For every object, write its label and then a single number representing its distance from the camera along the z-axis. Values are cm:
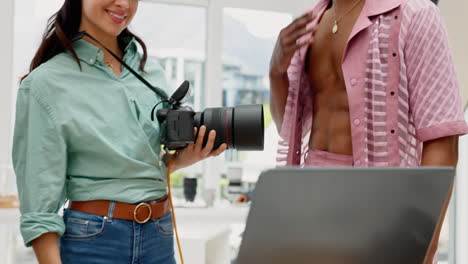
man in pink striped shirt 114
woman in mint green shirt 106
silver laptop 60
